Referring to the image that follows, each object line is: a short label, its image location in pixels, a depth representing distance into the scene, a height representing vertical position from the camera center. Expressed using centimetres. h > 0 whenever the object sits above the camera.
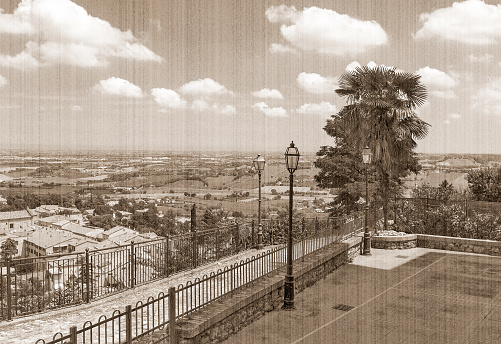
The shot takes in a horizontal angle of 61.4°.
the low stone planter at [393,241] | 1822 -363
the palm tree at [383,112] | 1961 +214
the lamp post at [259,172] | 1709 -60
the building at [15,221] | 4076 -654
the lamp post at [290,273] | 1051 -290
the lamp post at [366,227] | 1678 -280
